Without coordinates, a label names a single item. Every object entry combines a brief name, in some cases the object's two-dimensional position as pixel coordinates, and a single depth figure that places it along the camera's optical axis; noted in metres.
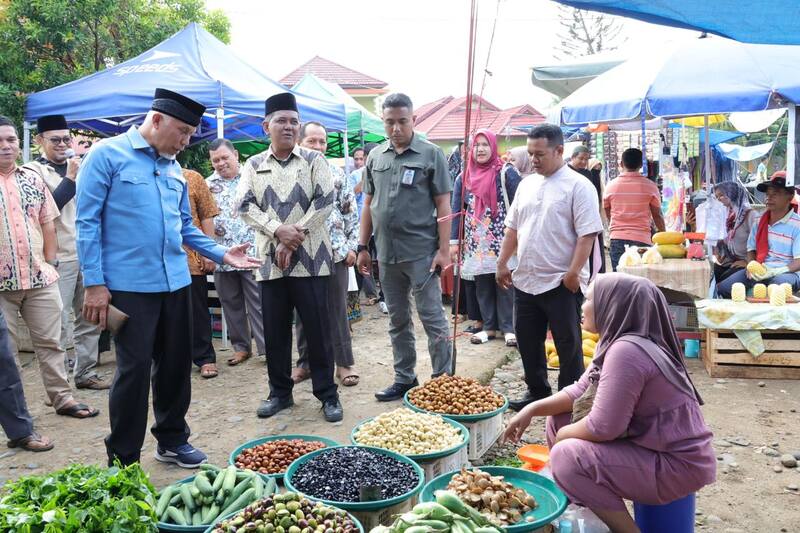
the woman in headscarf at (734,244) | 7.27
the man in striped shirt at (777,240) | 6.39
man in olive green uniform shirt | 4.72
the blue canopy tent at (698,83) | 6.26
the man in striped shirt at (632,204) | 7.45
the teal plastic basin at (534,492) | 2.71
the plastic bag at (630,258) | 6.41
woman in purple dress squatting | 2.67
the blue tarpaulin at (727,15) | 2.79
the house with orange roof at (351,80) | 36.34
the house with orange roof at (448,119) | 31.12
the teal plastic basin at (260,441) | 3.27
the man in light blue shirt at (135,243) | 3.34
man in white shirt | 4.33
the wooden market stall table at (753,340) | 5.58
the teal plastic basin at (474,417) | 3.81
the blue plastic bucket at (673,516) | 2.80
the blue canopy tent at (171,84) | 7.06
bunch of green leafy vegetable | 2.23
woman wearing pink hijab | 6.78
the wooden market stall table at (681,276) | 6.06
